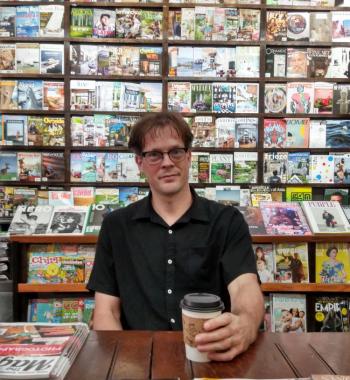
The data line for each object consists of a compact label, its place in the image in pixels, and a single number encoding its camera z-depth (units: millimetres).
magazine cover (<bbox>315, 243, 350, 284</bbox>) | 2234
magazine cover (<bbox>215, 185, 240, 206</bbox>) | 3965
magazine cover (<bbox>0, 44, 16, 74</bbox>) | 3900
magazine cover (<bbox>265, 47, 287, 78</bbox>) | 3941
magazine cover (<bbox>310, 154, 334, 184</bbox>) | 3990
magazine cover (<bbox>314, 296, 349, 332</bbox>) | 2234
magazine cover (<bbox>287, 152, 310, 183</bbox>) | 3990
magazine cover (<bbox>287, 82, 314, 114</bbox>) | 3963
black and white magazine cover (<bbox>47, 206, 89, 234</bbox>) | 2262
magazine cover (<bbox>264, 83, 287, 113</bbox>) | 3961
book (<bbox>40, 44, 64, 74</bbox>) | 3889
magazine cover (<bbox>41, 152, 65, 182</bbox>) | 3930
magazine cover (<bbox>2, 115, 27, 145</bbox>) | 3943
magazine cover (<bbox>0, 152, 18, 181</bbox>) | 3945
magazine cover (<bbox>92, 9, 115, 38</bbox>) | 3912
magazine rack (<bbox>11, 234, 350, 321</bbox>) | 2176
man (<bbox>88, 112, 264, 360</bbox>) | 1436
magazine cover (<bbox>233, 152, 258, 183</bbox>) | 3971
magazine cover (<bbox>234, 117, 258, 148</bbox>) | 3967
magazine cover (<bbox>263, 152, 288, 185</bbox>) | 3975
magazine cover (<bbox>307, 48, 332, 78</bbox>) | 3963
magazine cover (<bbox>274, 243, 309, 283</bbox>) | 2242
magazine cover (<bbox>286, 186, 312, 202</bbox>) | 3971
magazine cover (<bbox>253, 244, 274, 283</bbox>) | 2256
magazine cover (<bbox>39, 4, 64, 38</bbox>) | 3857
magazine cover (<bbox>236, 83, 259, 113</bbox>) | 3939
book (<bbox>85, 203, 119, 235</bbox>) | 2260
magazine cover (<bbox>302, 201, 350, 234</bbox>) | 2244
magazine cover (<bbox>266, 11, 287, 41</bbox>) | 3926
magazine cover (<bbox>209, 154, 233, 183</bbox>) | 3984
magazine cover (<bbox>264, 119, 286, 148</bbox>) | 3973
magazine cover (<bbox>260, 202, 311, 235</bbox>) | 2250
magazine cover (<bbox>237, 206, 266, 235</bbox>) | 2258
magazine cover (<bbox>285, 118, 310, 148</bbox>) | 3982
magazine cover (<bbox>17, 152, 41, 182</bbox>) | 3941
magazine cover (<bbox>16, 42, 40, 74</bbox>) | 3900
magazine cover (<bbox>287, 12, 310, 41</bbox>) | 3941
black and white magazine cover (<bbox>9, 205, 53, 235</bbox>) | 2252
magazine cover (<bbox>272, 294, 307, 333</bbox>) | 2240
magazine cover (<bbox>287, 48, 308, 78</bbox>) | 3959
